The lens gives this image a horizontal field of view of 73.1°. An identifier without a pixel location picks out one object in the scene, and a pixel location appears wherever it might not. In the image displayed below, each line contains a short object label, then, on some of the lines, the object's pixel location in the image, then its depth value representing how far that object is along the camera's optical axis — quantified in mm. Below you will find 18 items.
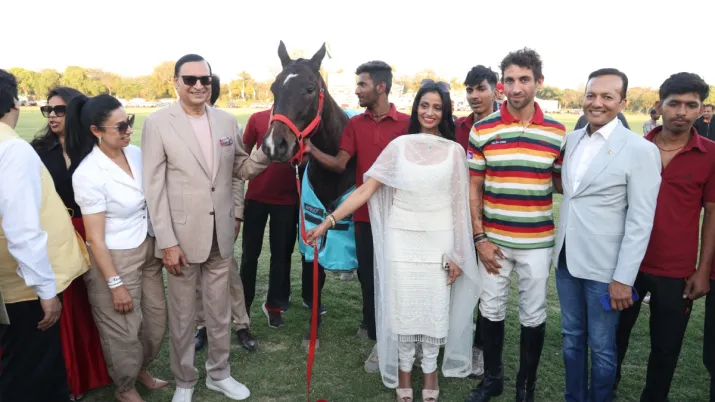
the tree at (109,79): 84688
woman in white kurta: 3271
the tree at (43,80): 73062
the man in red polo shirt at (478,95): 4238
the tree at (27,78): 69756
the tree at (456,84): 76988
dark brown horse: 3434
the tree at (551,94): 82000
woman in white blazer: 3021
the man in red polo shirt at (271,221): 4621
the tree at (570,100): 80125
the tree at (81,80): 74688
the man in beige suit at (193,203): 3178
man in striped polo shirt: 3141
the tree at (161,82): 80000
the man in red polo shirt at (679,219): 3008
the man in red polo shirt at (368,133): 3967
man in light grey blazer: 2793
